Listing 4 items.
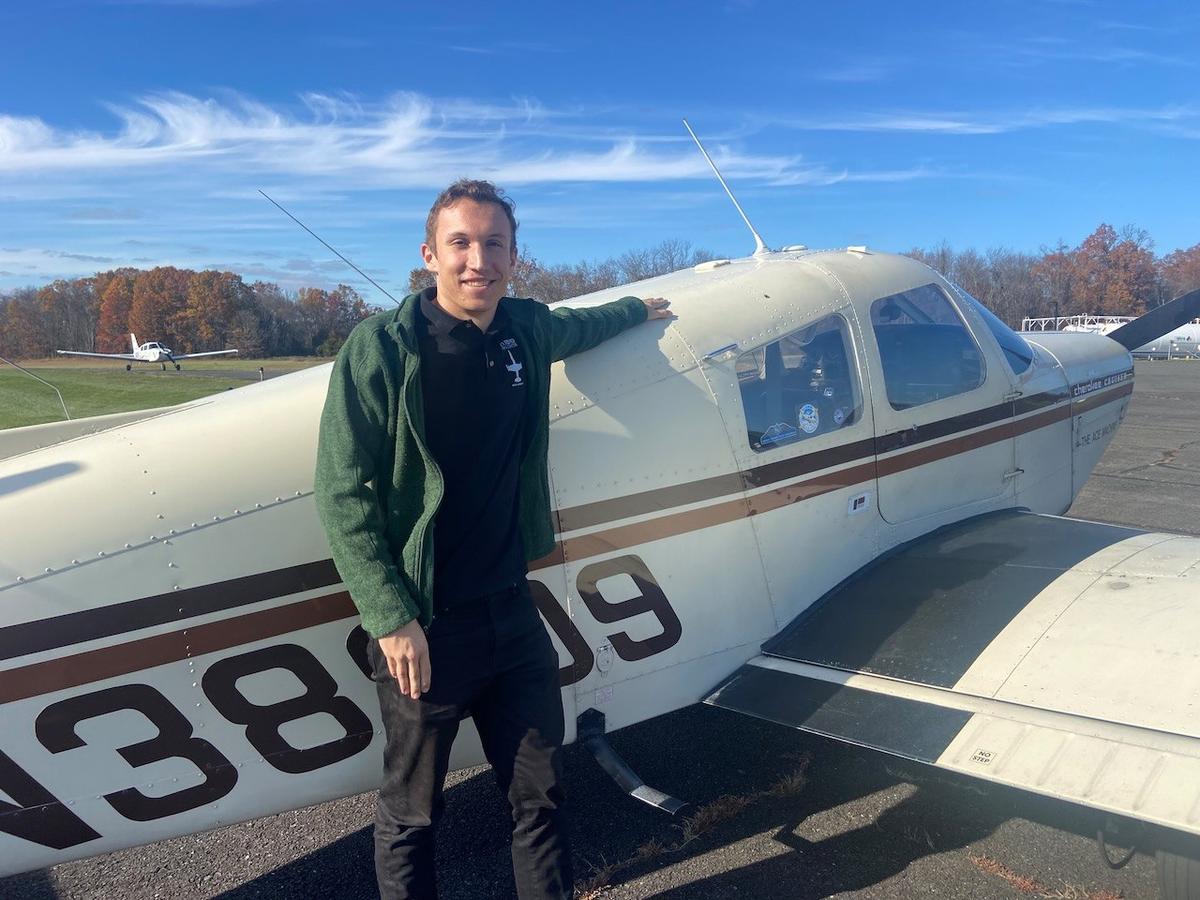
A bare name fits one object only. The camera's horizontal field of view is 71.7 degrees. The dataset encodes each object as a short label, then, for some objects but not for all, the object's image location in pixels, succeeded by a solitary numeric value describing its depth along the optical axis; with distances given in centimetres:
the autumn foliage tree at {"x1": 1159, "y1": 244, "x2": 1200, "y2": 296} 7562
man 213
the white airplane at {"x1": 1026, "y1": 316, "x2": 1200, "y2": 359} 4172
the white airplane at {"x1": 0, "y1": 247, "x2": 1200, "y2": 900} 237
